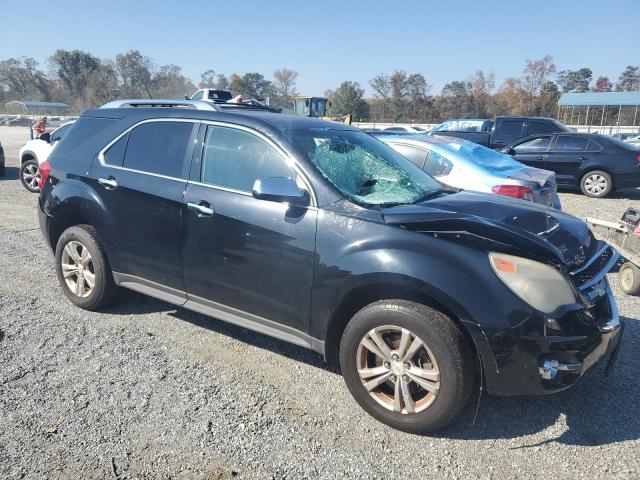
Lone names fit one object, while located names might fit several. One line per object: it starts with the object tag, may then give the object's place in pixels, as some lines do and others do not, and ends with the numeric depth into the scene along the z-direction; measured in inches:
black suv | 100.7
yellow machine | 1334.9
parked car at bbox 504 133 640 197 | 445.7
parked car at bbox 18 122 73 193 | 429.4
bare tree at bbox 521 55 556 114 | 2578.7
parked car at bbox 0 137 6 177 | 518.6
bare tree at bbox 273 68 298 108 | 3277.6
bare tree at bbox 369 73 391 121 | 2783.0
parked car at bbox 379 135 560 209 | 228.2
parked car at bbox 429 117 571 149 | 563.8
